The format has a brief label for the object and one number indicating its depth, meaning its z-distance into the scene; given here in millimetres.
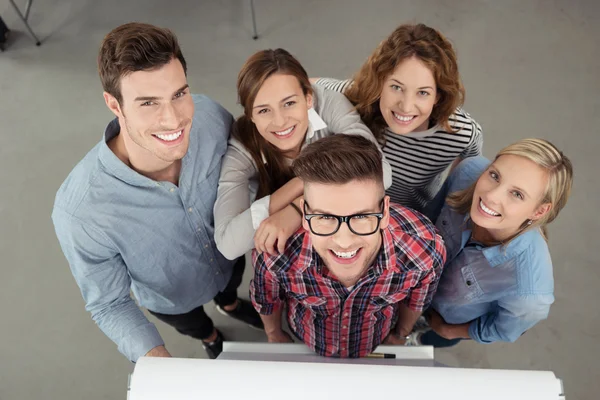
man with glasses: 1074
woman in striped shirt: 1461
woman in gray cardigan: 1247
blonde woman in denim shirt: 1229
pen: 1092
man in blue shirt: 1098
